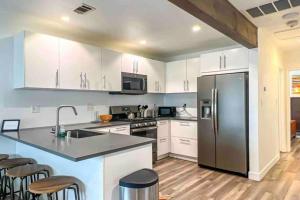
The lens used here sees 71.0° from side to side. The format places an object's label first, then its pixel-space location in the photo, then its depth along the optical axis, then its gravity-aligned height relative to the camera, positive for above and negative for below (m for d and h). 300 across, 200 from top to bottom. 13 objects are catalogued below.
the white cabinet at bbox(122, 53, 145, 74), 4.26 +0.81
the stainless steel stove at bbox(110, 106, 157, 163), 4.05 -0.41
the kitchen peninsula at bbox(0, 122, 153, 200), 1.80 -0.52
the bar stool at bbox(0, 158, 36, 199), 2.32 -0.68
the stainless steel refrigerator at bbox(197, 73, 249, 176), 3.61 -0.36
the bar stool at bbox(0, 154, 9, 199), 2.54 -0.66
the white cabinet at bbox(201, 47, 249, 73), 3.71 +0.78
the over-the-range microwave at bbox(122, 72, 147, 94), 4.26 +0.41
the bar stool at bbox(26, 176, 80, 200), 1.72 -0.70
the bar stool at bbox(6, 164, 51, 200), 2.01 -0.68
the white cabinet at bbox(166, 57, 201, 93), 4.77 +0.65
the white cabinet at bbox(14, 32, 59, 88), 2.88 +0.60
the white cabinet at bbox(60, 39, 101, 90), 3.27 +0.62
